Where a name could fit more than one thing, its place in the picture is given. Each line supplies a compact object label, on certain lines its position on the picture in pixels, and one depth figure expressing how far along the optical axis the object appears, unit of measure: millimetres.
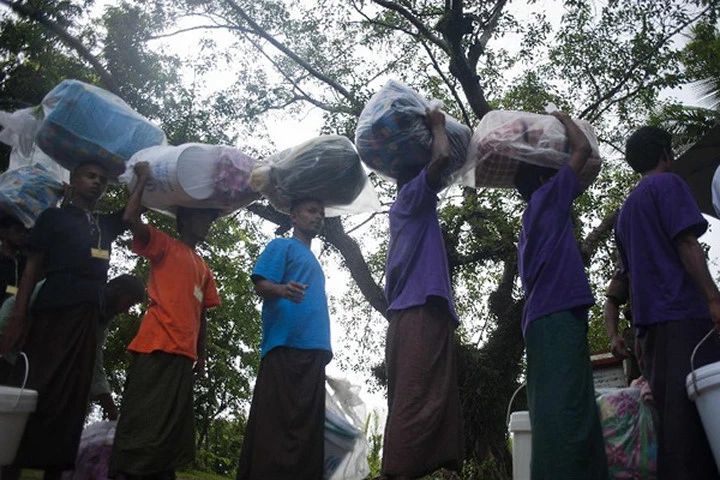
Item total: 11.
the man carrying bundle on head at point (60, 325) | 2736
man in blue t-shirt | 2787
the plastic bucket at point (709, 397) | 1995
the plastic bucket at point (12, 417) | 2387
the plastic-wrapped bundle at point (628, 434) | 2291
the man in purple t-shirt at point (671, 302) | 2168
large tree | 7762
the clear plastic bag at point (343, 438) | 3016
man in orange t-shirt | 2723
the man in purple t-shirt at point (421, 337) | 2299
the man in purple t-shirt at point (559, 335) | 2119
